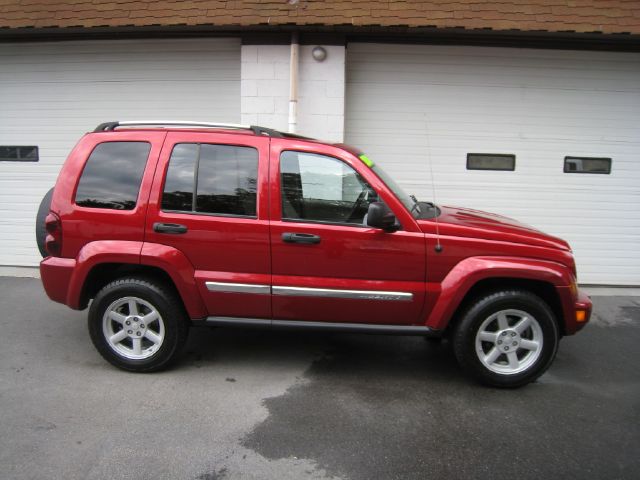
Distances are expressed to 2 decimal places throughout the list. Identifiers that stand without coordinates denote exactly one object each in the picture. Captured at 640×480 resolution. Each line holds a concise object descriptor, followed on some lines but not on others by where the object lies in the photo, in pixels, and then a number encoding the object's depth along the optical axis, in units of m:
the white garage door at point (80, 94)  6.87
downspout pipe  6.34
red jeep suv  3.75
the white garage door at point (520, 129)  6.70
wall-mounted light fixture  6.39
